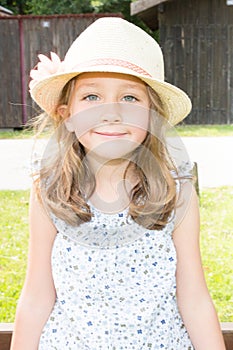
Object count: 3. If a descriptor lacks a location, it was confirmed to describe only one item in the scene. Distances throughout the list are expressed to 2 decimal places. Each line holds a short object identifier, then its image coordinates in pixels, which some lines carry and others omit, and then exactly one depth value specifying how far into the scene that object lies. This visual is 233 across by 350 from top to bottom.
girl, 1.08
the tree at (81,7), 19.69
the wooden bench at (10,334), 1.20
